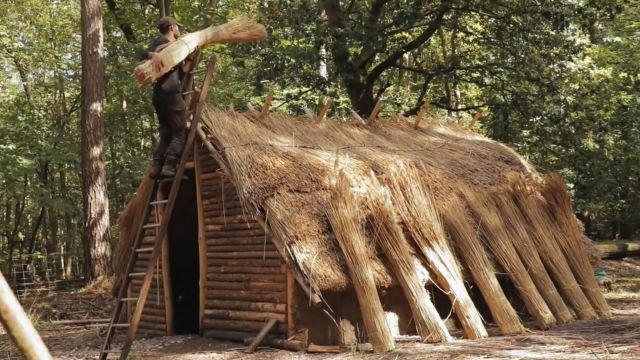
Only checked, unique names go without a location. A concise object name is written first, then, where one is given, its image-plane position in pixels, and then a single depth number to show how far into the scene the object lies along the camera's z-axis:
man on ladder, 7.17
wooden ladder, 6.95
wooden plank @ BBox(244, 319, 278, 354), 7.47
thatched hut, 7.59
